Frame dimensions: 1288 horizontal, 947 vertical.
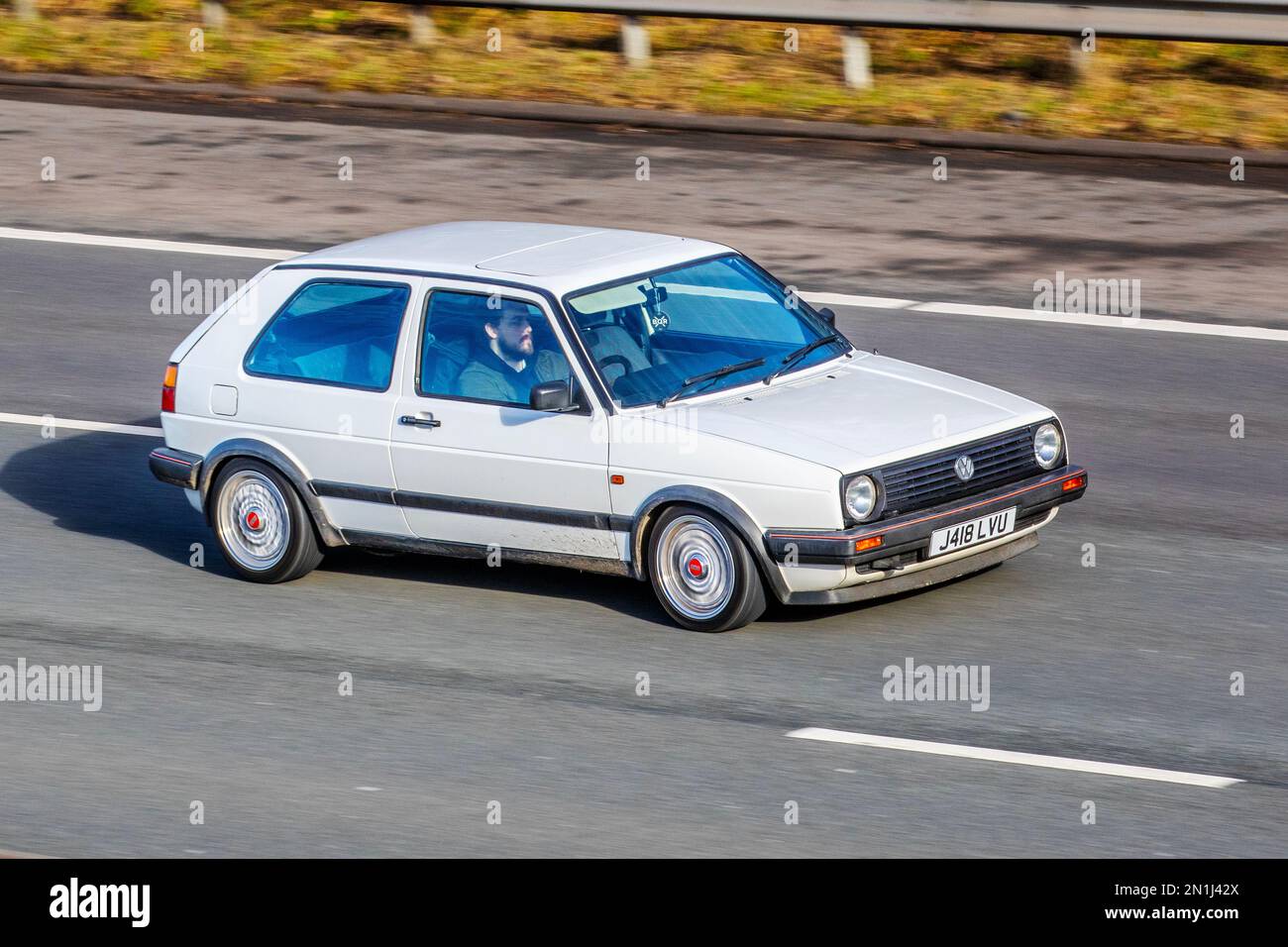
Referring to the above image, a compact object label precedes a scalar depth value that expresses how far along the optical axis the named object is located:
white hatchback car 16.89
